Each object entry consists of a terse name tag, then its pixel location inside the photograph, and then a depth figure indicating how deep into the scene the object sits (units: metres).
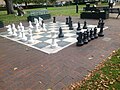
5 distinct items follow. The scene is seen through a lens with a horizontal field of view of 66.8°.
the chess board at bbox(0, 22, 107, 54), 3.44
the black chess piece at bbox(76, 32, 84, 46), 3.47
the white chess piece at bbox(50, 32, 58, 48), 3.40
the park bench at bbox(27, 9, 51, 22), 7.10
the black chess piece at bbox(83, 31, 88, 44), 3.60
